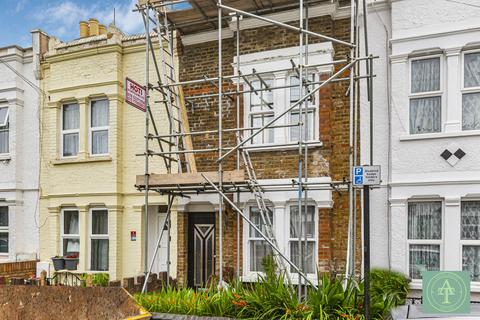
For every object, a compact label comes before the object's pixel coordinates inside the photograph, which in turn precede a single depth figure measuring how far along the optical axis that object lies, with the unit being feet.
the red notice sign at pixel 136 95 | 30.32
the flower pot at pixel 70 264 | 38.27
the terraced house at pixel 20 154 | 42.04
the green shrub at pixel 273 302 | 21.94
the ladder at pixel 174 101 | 33.42
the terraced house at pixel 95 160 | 38.19
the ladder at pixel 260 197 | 29.23
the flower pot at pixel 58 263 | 37.55
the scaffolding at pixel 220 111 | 27.66
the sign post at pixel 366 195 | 20.57
